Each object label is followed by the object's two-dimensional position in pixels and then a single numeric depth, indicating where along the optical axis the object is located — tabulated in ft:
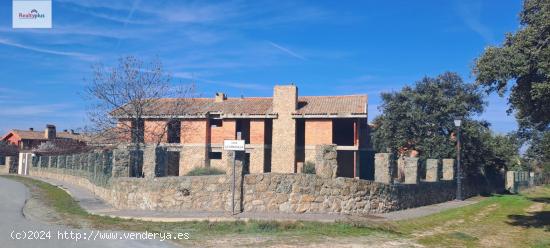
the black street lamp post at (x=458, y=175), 83.10
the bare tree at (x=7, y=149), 224.33
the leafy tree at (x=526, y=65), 41.78
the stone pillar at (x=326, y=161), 53.72
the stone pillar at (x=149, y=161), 57.98
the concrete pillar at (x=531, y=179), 165.22
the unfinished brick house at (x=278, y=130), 132.46
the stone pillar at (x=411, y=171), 68.80
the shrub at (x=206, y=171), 99.45
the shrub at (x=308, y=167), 119.65
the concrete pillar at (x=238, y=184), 52.60
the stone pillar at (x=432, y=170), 79.20
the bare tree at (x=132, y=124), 86.38
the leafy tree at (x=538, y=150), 116.18
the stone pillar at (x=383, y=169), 59.36
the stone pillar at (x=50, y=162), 149.20
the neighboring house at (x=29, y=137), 248.93
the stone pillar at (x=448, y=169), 89.35
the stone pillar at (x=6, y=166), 187.12
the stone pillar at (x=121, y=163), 62.03
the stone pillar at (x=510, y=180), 134.72
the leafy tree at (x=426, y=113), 110.73
